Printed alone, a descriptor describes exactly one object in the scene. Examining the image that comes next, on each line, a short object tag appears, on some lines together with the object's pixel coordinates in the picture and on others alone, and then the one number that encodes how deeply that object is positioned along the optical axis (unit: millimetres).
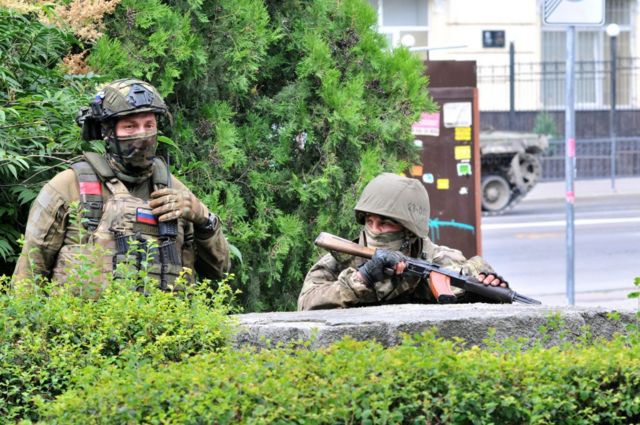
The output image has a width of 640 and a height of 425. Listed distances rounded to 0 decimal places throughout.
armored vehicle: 42531
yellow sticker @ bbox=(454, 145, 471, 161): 20672
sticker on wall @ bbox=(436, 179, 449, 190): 20687
